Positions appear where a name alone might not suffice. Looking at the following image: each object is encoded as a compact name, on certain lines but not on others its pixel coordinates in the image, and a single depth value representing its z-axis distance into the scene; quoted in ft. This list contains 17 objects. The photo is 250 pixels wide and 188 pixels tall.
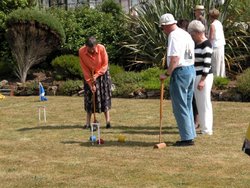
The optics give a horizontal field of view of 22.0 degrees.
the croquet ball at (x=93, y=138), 31.11
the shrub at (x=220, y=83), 48.70
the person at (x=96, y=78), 35.29
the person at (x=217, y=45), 42.29
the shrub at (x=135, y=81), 50.85
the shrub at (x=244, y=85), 46.16
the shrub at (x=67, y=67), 56.39
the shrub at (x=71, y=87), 53.57
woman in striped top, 31.59
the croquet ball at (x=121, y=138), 31.43
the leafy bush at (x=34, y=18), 57.88
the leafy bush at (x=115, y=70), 55.72
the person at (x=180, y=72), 29.12
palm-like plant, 56.65
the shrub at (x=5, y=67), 62.44
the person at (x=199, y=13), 40.66
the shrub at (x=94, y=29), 61.05
